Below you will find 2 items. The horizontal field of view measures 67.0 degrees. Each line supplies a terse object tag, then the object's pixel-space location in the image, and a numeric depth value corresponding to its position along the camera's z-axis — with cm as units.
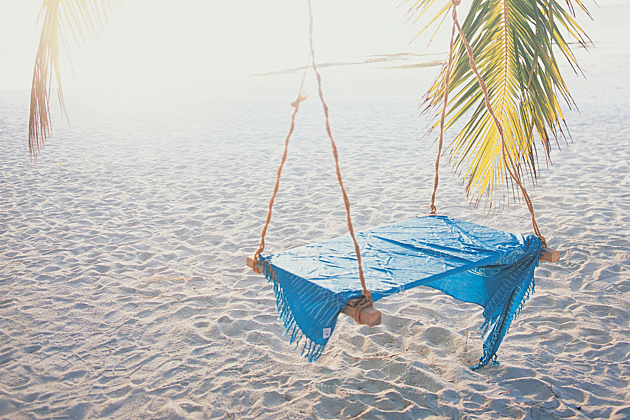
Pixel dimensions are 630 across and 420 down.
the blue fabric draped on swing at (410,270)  161
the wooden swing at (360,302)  147
